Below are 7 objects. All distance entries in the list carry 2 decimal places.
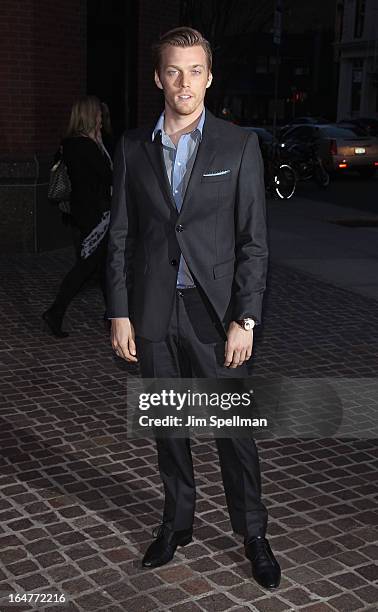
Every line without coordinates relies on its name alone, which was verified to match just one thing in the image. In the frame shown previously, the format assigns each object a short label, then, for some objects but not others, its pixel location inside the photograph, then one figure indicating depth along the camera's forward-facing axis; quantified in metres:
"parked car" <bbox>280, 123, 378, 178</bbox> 22.62
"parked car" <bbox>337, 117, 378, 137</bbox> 33.03
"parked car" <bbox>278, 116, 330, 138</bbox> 29.78
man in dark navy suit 3.15
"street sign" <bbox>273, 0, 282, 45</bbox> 20.38
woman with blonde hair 6.93
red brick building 10.62
